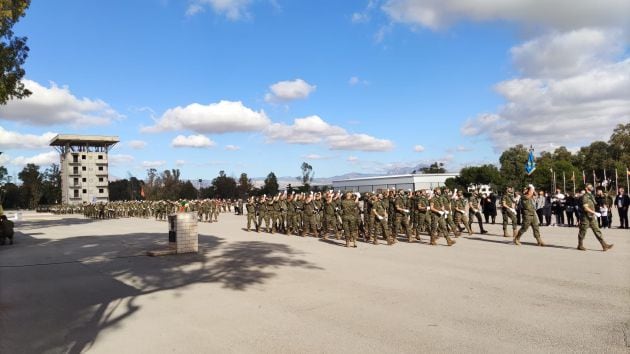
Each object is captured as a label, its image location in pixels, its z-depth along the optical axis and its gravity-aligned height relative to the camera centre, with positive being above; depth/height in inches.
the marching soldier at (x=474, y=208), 666.2 -29.4
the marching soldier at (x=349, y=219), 584.1 -33.7
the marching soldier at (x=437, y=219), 555.8 -36.7
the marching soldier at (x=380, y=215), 578.2 -29.9
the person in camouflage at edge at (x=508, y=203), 574.5 -20.2
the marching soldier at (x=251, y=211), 881.8 -29.5
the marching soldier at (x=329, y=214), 689.0 -31.2
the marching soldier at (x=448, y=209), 617.5 -27.6
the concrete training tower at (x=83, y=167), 3634.4 +280.7
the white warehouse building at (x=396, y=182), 3526.1 +83.1
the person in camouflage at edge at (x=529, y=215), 507.5 -31.7
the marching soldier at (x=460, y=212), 643.1 -32.4
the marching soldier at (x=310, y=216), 727.1 -35.9
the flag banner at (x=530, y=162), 1192.2 +65.6
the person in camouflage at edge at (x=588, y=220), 459.1 -36.2
